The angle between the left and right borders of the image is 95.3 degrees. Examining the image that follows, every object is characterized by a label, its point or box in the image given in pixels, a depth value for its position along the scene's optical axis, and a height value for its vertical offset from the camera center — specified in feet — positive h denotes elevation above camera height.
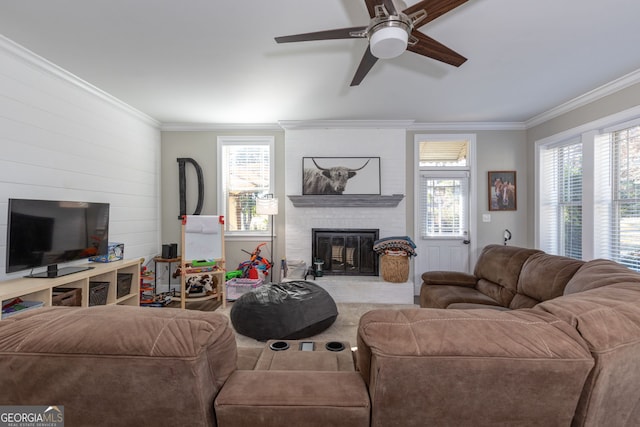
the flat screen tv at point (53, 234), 7.44 -0.52
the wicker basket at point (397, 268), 12.96 -2.39
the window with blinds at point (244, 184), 15.02 +1.60
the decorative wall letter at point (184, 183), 14.65 +1.61
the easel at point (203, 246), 12.50 -1.35
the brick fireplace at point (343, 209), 14.39 +0.28
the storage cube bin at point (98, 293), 9.31 -2.53
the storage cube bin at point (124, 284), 10.52 -2.51
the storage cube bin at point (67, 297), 8.13 -2.32
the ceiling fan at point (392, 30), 4.93 +3.44
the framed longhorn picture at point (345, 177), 14.26 +1.85
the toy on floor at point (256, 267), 13.41 -2.45
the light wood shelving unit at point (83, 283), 7.03 -1.82
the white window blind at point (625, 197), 9.53 +0.55
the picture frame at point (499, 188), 14.38 +1.28
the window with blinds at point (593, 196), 9.72 +0.67
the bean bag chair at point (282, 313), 8.77 -3.08
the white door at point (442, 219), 14.51 -0.24
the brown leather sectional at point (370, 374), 2.48 -1.38
